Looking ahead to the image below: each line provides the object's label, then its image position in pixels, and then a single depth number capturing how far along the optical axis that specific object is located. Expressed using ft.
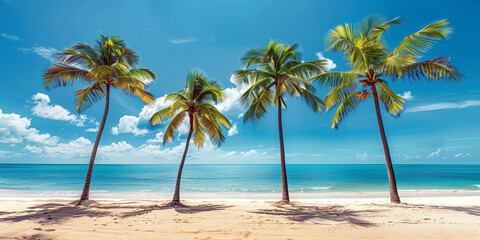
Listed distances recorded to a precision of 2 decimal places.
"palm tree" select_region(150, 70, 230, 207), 34.59
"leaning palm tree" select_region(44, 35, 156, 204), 32.27
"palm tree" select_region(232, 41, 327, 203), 34.42
